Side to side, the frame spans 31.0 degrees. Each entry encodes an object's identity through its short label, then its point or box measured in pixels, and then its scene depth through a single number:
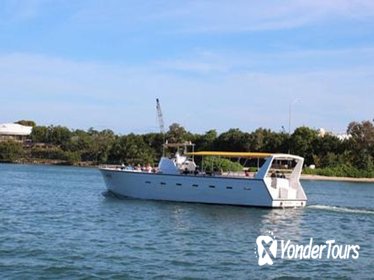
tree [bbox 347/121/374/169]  157.00
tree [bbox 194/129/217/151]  177.36
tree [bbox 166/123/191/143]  173.34
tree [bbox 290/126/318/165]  158.62
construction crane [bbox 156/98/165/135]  77.50
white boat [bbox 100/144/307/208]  54.09
